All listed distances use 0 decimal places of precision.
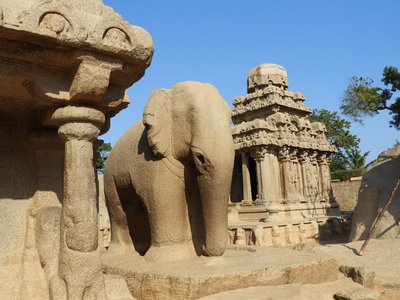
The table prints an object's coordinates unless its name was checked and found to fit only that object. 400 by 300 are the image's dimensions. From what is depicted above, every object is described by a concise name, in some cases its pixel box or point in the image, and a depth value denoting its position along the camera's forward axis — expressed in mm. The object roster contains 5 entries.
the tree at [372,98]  17516
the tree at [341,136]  36531
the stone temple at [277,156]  16562
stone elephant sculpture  3686
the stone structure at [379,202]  9492
